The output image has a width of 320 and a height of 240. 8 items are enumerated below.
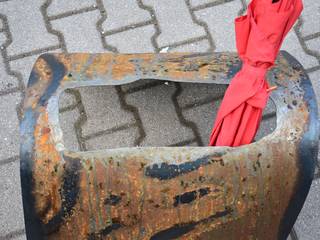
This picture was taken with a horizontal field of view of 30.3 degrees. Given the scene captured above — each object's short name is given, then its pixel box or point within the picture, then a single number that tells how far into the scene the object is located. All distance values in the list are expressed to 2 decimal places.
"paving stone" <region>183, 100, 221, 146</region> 2.22
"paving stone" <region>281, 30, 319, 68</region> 2.35
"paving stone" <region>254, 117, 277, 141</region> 2.19
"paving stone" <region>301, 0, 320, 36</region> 2.43
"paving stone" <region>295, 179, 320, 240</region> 2.01
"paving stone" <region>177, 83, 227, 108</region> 2.26
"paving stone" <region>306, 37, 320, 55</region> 2.38
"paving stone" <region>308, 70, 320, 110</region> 2.28
